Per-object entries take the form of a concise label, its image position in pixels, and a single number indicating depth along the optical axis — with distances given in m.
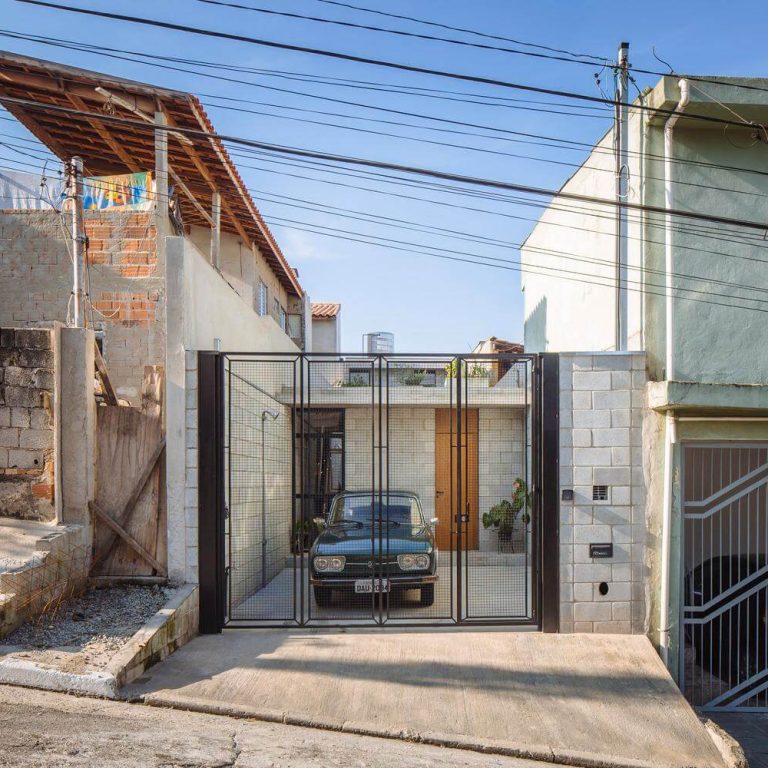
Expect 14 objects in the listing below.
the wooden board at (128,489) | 6.63
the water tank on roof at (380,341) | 17.23
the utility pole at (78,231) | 7.64
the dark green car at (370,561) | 7.23
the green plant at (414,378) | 11.80
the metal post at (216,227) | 11.06
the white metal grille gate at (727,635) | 6.84
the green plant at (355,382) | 11.59
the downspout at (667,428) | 6.66
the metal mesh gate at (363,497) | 6.83
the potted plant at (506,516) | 10.07
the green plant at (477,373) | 11.24
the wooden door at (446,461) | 11.68
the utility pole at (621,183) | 7.08
